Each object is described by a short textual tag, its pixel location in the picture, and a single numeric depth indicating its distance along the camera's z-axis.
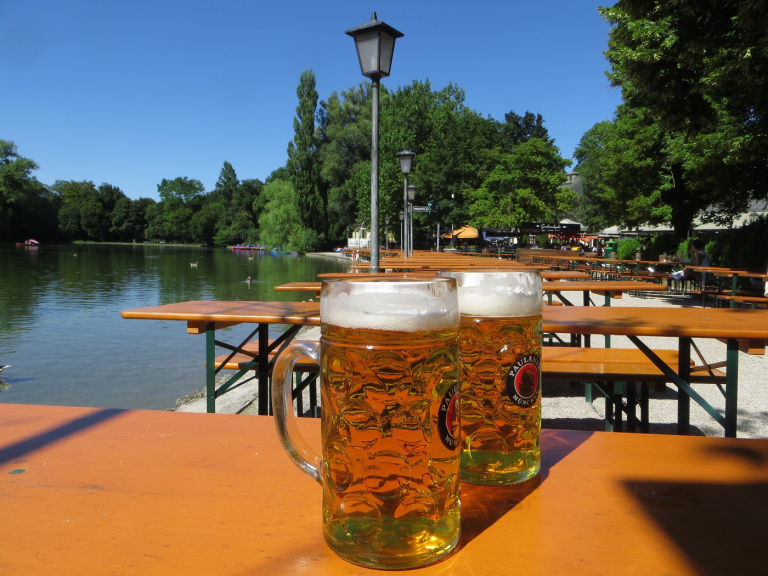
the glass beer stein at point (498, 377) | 0.70
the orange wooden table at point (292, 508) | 0.51
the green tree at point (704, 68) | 6.72
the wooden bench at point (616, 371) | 2.86
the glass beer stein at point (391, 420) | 0.54
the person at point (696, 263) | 12.04
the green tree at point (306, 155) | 48.41
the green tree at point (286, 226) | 51.16
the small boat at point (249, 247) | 78.93
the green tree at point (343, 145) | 45.69
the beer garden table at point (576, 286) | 4.09
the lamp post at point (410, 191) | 15.87
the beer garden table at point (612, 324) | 2.07
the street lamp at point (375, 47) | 5.57
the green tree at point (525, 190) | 29.59
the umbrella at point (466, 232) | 37.56
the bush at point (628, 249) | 23.45
